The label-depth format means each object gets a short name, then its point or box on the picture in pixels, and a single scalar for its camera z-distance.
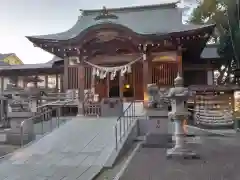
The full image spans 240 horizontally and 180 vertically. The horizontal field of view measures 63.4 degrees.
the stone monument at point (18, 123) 7.69
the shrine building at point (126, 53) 10.61
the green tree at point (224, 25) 11.87
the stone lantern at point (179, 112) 5.99
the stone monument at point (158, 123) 6.88
